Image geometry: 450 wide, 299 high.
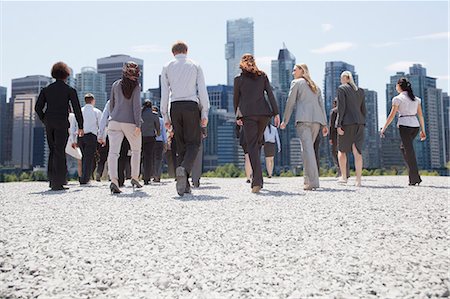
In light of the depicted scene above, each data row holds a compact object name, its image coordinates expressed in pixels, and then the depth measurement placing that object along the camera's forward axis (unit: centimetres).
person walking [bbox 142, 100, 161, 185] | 1058
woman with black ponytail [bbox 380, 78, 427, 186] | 904
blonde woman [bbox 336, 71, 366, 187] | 895
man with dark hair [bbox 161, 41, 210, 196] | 686
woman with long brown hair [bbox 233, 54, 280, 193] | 721
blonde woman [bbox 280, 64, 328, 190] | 792
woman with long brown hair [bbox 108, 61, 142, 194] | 759
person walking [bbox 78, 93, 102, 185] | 1047
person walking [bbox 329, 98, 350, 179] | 1184
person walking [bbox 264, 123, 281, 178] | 1316
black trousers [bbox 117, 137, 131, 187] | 952
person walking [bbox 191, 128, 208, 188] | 875
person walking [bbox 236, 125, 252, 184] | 1032
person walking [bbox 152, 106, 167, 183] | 1184
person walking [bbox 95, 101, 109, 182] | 1172
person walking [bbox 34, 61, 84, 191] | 838
